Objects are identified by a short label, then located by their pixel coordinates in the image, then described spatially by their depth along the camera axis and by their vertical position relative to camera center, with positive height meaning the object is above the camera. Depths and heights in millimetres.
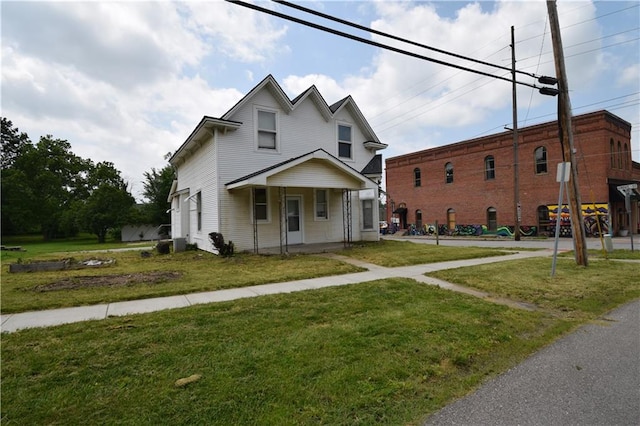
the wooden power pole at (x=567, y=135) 9297 +2343
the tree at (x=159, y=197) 35156 +3211
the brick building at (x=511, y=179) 23828 +3383
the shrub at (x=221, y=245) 12352 -747
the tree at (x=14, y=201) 33347 +2976
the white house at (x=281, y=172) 13000 +2130
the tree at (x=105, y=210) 31797 +1777
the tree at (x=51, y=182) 35344 +5607
